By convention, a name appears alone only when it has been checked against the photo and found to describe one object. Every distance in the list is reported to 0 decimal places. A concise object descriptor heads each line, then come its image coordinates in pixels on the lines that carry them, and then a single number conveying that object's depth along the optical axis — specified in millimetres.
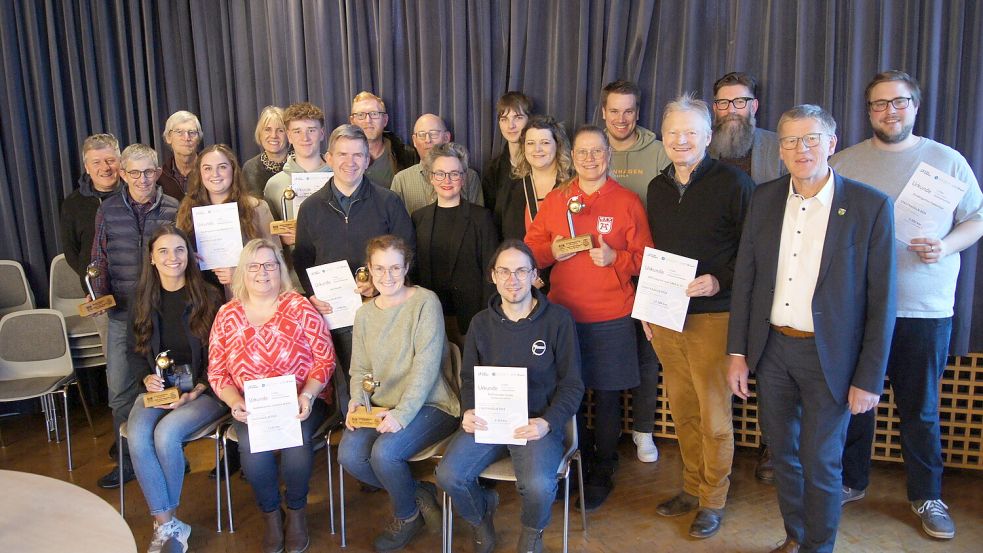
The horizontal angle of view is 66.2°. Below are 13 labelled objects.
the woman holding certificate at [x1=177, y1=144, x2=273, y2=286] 3649
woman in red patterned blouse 3219
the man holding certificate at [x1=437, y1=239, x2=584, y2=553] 2928
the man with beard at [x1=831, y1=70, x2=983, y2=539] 2936
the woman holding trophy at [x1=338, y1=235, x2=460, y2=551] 3094
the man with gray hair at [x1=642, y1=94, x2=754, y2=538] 2930
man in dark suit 2459
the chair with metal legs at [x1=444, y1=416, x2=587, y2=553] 2971
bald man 3947
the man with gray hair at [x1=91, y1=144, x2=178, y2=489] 3781
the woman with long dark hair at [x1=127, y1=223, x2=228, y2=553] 3254
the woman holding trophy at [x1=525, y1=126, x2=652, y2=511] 3150
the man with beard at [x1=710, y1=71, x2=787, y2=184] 3512
